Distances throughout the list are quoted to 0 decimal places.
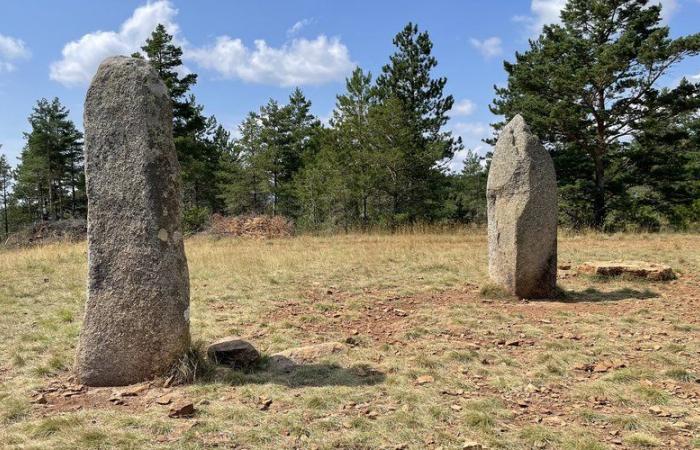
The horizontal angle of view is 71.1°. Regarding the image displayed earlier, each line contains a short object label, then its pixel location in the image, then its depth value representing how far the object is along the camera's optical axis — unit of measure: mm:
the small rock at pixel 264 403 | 3691
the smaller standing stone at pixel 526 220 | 7145
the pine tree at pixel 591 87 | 18203
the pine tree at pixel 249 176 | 33125
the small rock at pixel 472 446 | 3049
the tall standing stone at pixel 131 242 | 4145
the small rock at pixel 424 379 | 4180
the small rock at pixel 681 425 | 3279
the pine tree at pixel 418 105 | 22422
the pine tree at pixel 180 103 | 24234
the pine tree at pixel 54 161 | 37469
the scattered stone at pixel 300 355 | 4613
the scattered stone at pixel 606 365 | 4405
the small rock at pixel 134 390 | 3942
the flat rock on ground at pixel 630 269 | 8195
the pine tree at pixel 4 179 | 50969
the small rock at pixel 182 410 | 3511
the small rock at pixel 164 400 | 3758
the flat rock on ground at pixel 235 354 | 4559
